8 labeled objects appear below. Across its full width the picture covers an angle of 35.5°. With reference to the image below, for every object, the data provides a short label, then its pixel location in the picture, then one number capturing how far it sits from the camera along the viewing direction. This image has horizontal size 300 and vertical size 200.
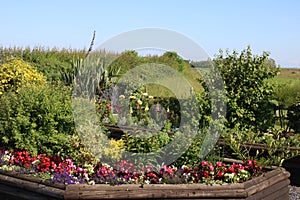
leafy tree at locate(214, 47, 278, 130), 7.75
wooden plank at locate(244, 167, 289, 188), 4.35
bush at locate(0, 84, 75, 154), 5.37
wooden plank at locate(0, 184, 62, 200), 4.25
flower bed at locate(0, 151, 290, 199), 4.03
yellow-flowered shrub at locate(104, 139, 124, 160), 5.21
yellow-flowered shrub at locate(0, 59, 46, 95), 8.31
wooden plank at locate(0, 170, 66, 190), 4.12
